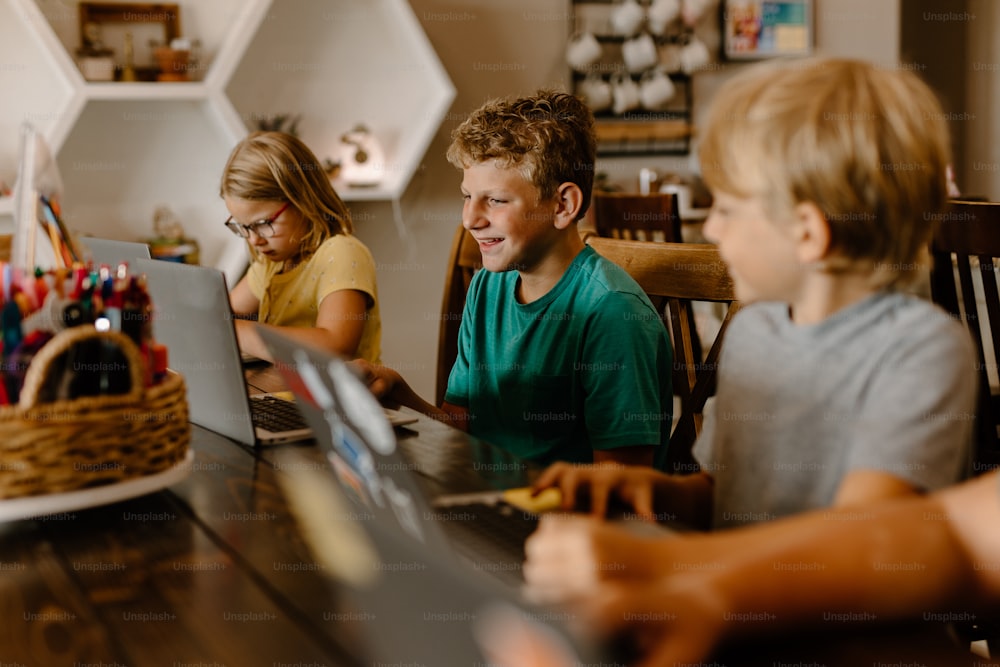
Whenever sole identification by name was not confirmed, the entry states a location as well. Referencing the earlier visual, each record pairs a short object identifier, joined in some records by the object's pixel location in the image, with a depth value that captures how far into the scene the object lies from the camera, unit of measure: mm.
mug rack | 3773
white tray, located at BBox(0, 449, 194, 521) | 872
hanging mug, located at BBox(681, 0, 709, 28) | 3777
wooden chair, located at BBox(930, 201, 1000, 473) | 1404
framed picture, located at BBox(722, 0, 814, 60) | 3910
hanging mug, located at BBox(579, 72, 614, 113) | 3744
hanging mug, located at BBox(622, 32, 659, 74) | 3727
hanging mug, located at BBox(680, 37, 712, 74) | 3801
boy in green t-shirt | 1380
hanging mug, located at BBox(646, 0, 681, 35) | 3738
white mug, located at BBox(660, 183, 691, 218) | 3705
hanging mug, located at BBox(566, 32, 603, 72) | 3666
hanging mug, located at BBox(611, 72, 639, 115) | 3773
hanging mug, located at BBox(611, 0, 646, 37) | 3717
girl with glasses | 1945
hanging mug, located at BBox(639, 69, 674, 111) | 3773
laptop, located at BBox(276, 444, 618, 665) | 380
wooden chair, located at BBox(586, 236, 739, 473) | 1393
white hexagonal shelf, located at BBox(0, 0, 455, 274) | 2982
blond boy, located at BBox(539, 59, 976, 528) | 758
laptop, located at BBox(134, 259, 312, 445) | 1119
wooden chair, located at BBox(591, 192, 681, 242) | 2281
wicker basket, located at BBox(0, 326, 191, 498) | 861
